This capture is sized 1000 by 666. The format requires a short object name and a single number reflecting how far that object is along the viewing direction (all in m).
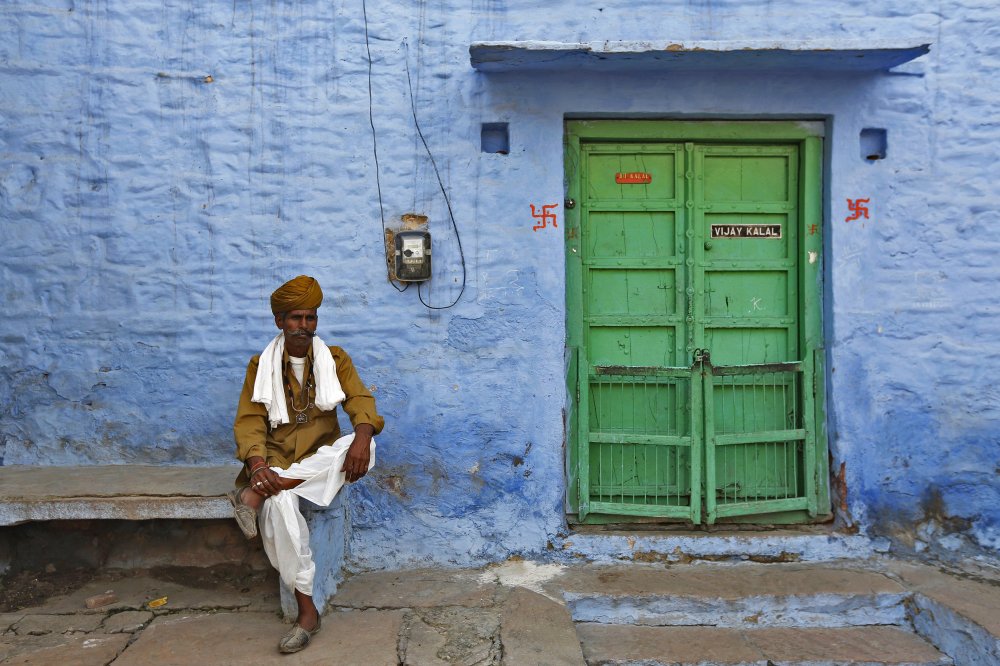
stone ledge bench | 3.43
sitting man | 3.09
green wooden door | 4.10
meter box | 3.92
